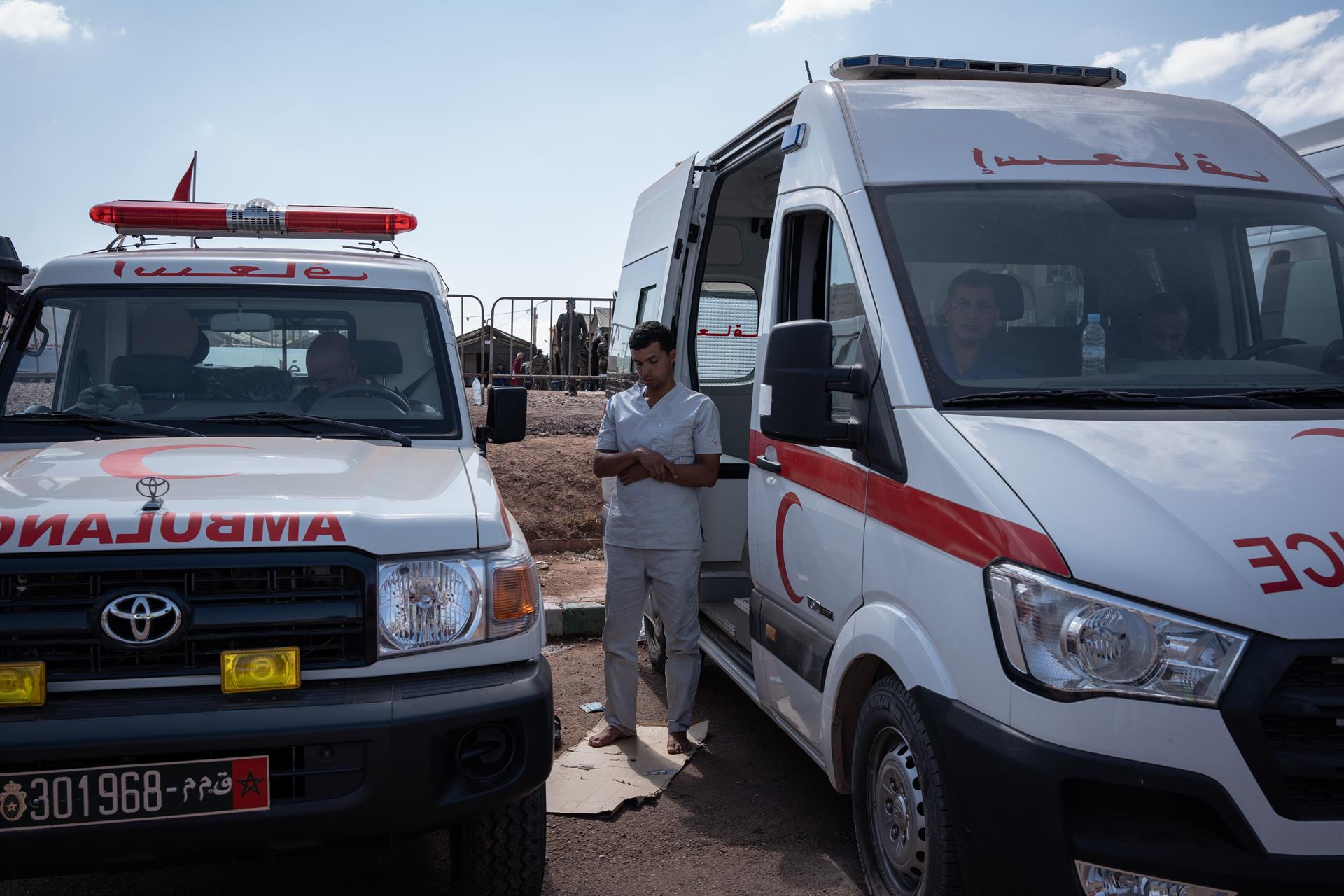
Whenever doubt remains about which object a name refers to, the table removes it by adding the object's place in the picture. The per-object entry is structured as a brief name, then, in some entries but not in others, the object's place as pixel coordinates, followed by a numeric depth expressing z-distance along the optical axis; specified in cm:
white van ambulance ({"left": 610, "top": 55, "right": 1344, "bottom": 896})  236
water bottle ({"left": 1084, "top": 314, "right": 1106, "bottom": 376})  328
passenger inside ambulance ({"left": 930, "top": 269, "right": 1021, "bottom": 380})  320
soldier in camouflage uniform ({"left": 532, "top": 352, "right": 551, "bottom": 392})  1507
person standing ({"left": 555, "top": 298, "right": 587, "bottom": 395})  1507
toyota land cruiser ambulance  257
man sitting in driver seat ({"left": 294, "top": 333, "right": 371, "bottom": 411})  423
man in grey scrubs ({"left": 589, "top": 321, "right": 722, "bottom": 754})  493
